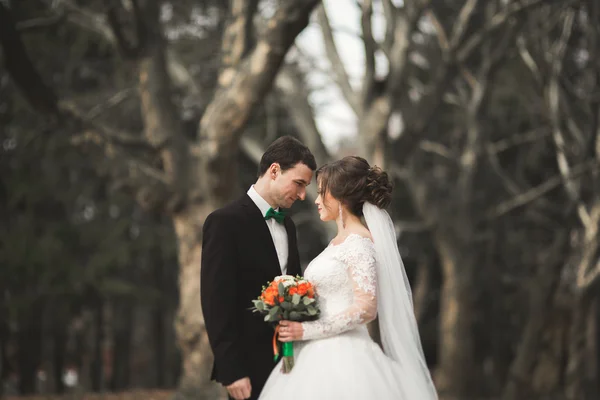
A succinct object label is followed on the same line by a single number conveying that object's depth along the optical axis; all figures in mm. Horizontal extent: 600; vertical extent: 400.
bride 5047
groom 4914
